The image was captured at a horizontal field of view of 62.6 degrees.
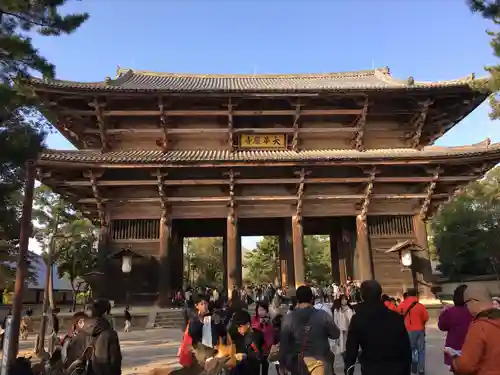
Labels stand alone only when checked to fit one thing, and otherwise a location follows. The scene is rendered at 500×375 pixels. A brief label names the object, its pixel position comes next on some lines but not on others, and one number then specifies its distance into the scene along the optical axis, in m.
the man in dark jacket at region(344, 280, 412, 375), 3.55
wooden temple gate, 16.03
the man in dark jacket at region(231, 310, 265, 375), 5.12
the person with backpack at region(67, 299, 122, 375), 4.29
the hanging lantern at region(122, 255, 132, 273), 15.62
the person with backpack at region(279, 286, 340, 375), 4.33
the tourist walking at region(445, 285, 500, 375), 2.82
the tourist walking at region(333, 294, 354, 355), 9.25
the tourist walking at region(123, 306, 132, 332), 14.46
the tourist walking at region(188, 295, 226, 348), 5.29
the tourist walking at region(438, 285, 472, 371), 5.24
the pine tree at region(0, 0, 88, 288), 7.95
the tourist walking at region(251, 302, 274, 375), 5.70
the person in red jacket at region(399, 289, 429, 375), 7.40
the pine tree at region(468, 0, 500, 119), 10.13
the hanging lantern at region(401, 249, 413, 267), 16.19
